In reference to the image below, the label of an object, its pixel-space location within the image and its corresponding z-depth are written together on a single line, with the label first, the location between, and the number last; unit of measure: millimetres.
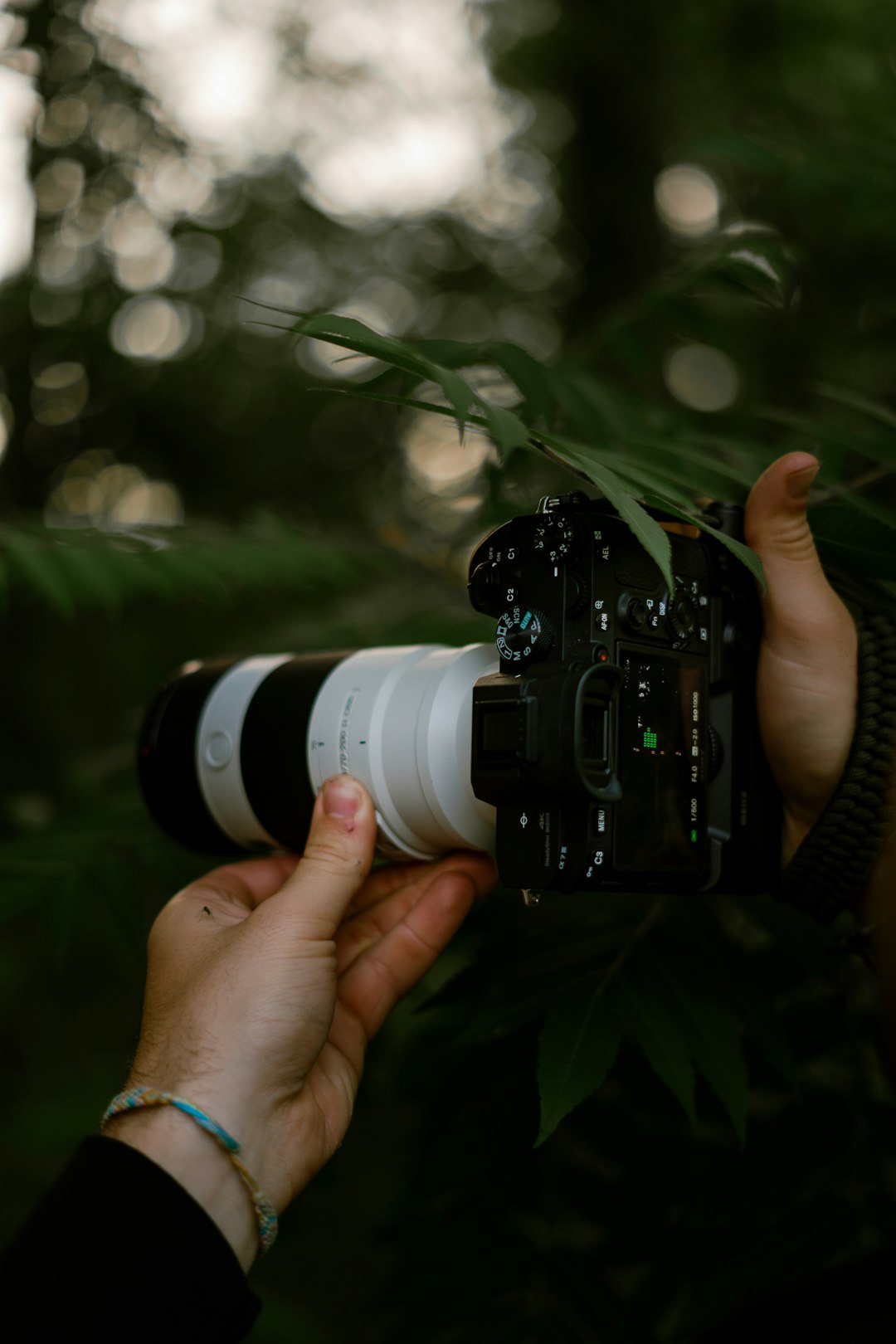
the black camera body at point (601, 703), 621
